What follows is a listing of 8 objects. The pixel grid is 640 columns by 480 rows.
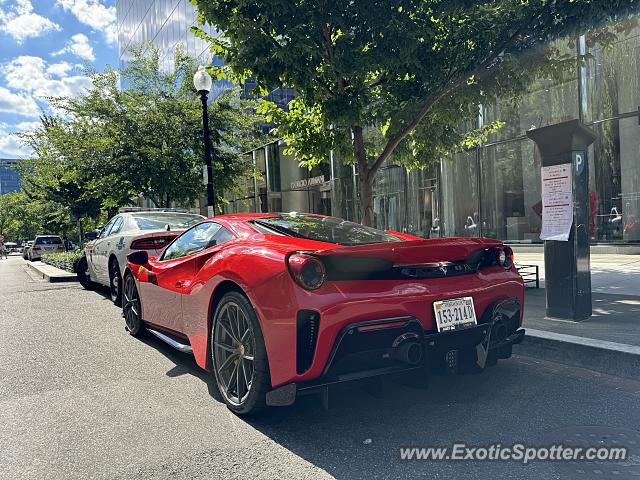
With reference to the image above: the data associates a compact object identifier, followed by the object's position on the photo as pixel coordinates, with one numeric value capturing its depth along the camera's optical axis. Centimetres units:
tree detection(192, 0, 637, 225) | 676
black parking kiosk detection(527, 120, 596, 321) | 534
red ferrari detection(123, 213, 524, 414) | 291
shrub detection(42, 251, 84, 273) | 1551
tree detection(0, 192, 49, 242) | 6685
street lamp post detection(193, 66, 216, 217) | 1033
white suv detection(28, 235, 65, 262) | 3559
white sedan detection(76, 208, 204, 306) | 734
